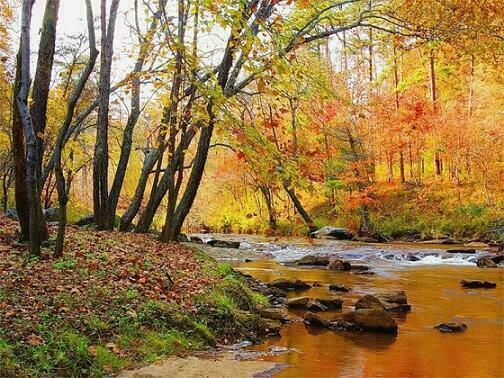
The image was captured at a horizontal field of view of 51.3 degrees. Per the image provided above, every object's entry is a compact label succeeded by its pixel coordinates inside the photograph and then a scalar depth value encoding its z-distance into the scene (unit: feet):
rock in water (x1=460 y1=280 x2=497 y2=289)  44.09
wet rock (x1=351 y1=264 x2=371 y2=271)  55.72
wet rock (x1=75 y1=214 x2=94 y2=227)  65.46
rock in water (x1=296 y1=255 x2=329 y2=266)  60.59
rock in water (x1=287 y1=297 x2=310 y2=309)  34.42
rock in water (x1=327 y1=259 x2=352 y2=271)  56.29
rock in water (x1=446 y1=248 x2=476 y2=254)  68.08
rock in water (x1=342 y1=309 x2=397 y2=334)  28.66
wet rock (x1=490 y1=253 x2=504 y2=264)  59.93
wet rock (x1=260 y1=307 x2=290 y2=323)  29.99
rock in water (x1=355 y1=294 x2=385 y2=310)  31.73
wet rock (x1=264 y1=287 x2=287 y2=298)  38.31
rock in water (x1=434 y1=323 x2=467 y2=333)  29.14
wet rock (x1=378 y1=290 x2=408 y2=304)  35.44
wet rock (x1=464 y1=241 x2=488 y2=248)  76.28
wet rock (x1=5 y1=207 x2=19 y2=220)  56.88
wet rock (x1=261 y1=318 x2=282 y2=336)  26.94
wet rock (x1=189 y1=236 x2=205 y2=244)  80.21
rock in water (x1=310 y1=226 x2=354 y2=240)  94.89
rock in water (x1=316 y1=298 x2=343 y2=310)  34.58
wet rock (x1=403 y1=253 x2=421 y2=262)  64.68
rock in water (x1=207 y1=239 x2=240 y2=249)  79.30
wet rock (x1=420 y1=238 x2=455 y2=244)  83.76
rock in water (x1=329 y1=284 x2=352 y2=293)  41.98
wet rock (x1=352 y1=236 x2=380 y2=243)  90.48
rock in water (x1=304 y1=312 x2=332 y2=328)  29.25
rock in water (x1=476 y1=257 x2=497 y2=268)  57.56
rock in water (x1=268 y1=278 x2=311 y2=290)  42.83
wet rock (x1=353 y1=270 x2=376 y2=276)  53.06
